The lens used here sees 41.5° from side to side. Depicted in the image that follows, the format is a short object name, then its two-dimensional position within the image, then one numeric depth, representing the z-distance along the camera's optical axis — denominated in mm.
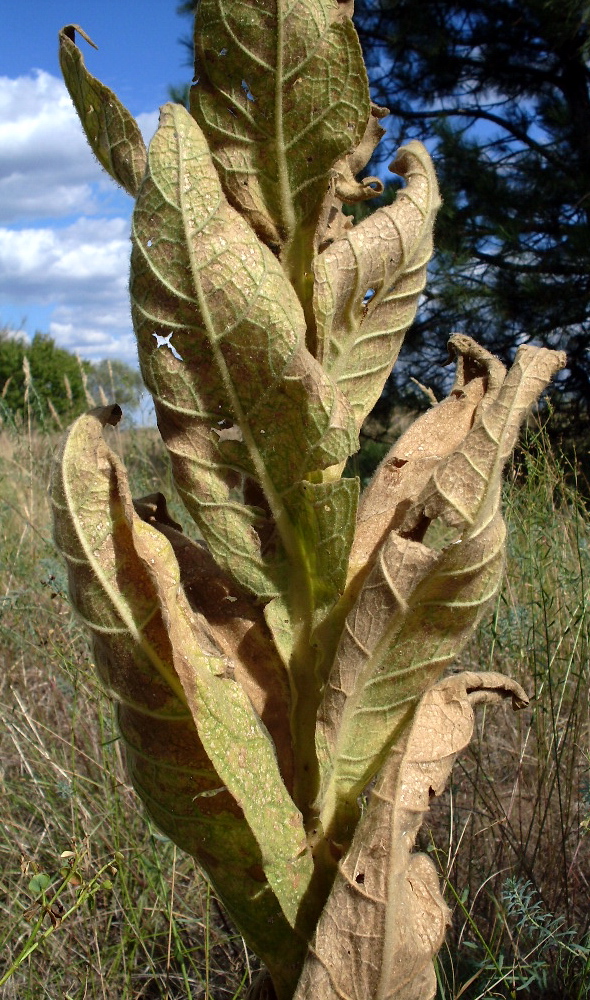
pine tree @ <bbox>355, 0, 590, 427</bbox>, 5031
